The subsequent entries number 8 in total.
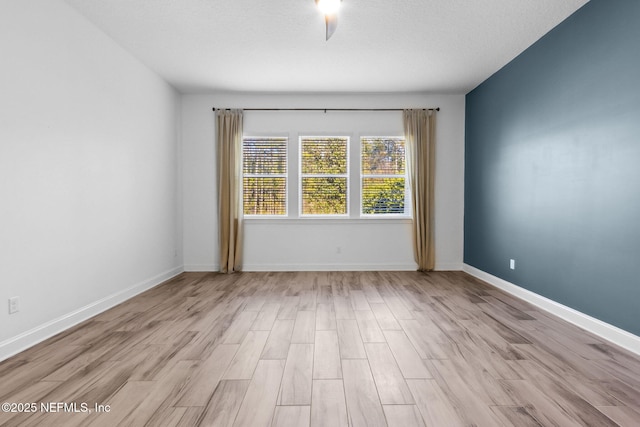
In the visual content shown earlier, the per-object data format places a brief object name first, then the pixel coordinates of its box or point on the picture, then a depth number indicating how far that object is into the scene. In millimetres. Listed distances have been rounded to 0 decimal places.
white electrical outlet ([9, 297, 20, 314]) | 2459
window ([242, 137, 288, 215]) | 5711
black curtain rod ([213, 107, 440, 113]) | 5609
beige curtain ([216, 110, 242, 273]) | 5555
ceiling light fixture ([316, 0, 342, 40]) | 2901
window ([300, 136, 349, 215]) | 5727
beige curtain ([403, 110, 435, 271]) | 5559
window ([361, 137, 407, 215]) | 5730
